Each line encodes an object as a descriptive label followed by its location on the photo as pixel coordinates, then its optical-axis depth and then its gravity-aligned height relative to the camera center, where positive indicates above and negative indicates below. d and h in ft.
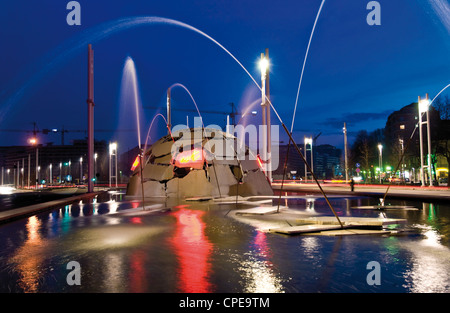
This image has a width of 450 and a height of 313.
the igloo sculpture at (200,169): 89.86 +1.30
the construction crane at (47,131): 294.15 +53.82
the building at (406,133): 162.91 +23.90
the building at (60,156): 583.17 +34.44
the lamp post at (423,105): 116.06 +19.69
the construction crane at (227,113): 289.00 +61.64
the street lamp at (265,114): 91.09 +14.50
